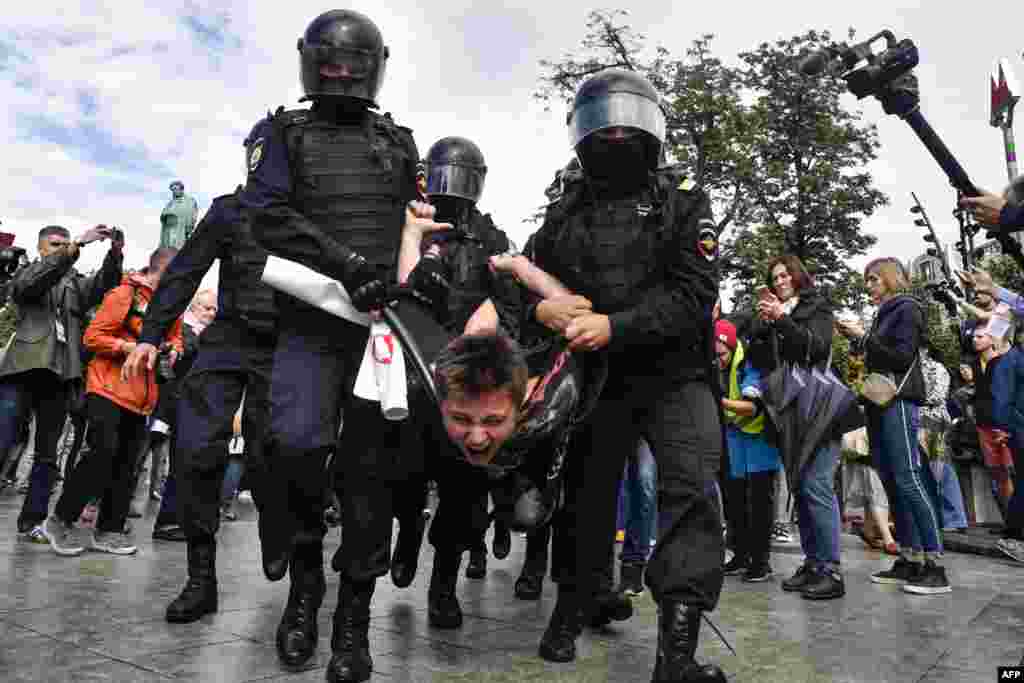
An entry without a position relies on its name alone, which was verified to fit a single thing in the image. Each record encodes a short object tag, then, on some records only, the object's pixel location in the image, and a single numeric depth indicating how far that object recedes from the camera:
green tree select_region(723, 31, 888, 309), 29.16
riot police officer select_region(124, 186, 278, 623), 4.14
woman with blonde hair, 5.59
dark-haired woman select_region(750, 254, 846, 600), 5.49
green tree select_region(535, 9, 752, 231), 27.73
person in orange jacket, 5.78
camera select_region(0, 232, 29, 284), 6.78
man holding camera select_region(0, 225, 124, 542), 6.16
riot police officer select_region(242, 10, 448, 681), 3.05
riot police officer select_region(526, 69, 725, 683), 3.08
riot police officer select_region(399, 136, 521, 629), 3.62
